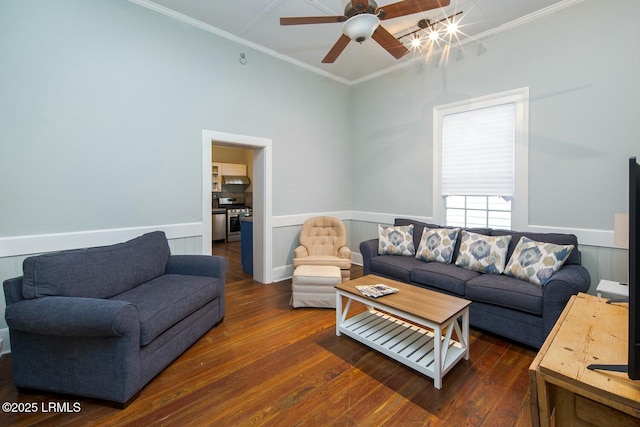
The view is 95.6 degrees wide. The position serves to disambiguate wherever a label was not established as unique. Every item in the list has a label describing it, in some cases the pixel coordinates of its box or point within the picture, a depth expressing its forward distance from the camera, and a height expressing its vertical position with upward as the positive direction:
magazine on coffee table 2.46 -0.72
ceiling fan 2.14 +1.51
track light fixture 3.33 +2.17
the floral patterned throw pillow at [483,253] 3.00 -0.47
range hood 8.05 +0.80
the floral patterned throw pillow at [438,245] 3.43 -0.44
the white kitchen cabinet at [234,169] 7.98 +1.10
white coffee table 2.06 -1.08
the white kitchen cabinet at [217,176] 7.86 +0.88
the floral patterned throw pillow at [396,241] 3.79 -0.43
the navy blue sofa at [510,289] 2.36 -0.74
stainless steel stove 7.73 -0.16
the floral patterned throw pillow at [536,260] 2.59 -0.47
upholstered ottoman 3.27 -0.91
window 3.39 +0.61
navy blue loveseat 1.75 -0.77
